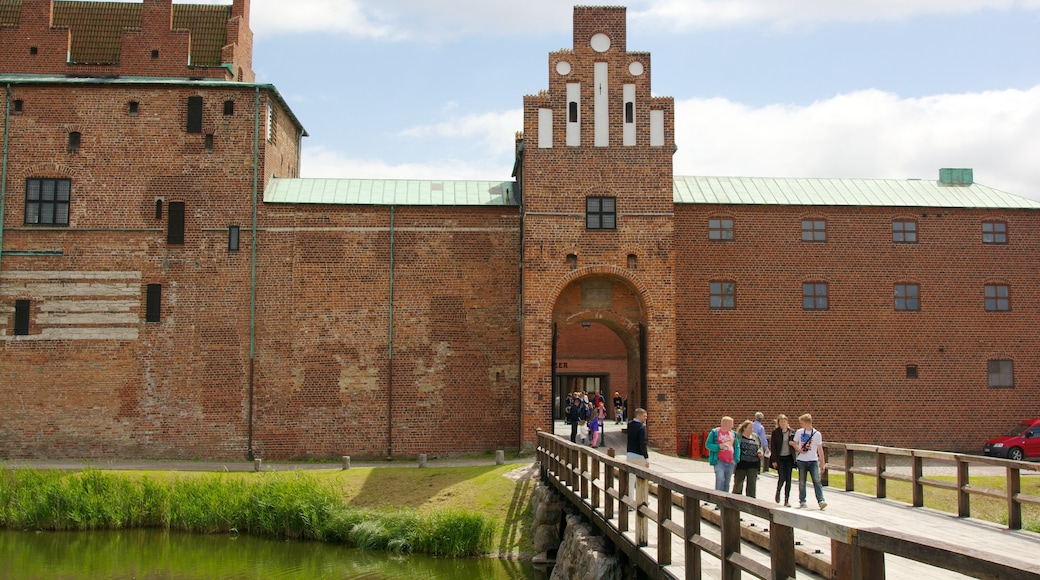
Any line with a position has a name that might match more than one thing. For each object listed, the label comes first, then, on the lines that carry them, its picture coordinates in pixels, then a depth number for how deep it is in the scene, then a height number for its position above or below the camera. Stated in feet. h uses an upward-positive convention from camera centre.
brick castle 91.71 +6.99
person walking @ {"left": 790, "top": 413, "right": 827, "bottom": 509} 49.34 -4.47
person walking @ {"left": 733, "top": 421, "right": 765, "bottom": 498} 50.08 -5.13
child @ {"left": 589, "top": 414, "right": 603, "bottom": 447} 80.53 -5.60
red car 92.07 -7.68
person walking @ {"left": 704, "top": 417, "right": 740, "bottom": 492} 48.80 -4.49
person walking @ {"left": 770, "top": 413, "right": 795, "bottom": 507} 50.21 -4.68
